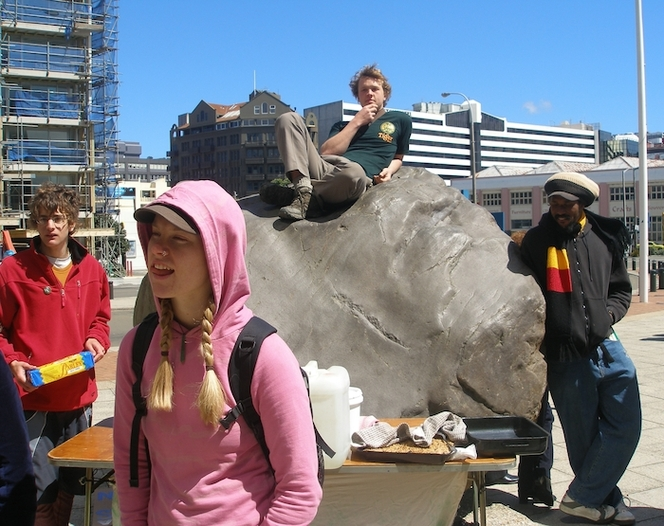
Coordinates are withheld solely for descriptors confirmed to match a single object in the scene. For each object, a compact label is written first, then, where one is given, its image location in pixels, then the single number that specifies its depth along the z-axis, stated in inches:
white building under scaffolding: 1551.4
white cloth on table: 127.6
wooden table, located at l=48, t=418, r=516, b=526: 123.4
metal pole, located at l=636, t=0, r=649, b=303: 627.6
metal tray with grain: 123.3
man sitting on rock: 198.7
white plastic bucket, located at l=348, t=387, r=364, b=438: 134.2
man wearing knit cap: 158.7
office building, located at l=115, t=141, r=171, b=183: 6072.8
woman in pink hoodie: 73.5
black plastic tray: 126.0
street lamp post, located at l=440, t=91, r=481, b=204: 1192.5
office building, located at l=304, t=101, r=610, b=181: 5196.9
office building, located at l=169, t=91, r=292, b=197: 4222.4
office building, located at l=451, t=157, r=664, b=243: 2753.4
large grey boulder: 163.3
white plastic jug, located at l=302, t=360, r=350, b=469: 120.0
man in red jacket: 145.1
